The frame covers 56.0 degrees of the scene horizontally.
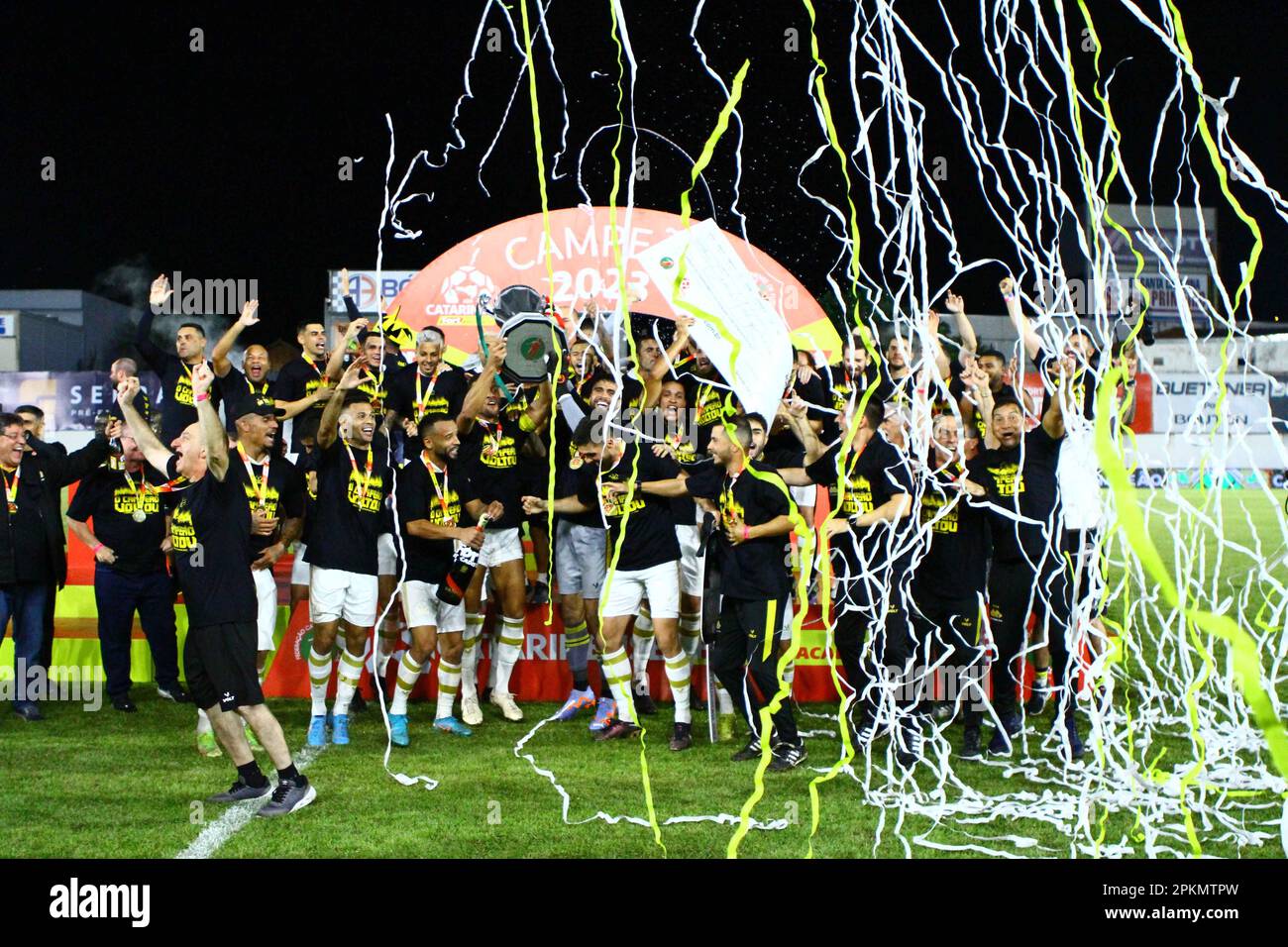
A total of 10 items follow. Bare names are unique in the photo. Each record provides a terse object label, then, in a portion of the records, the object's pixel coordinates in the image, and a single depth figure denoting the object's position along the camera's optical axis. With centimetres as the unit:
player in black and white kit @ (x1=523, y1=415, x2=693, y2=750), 673
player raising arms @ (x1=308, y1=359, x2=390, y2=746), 666
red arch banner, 1080
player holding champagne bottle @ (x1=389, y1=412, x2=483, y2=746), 675
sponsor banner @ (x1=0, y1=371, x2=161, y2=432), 1712
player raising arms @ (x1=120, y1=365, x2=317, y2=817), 521
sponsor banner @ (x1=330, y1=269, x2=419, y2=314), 1845
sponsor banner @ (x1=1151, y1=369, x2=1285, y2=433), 2477
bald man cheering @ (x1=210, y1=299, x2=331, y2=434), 769
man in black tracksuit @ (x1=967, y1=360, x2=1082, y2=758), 654
